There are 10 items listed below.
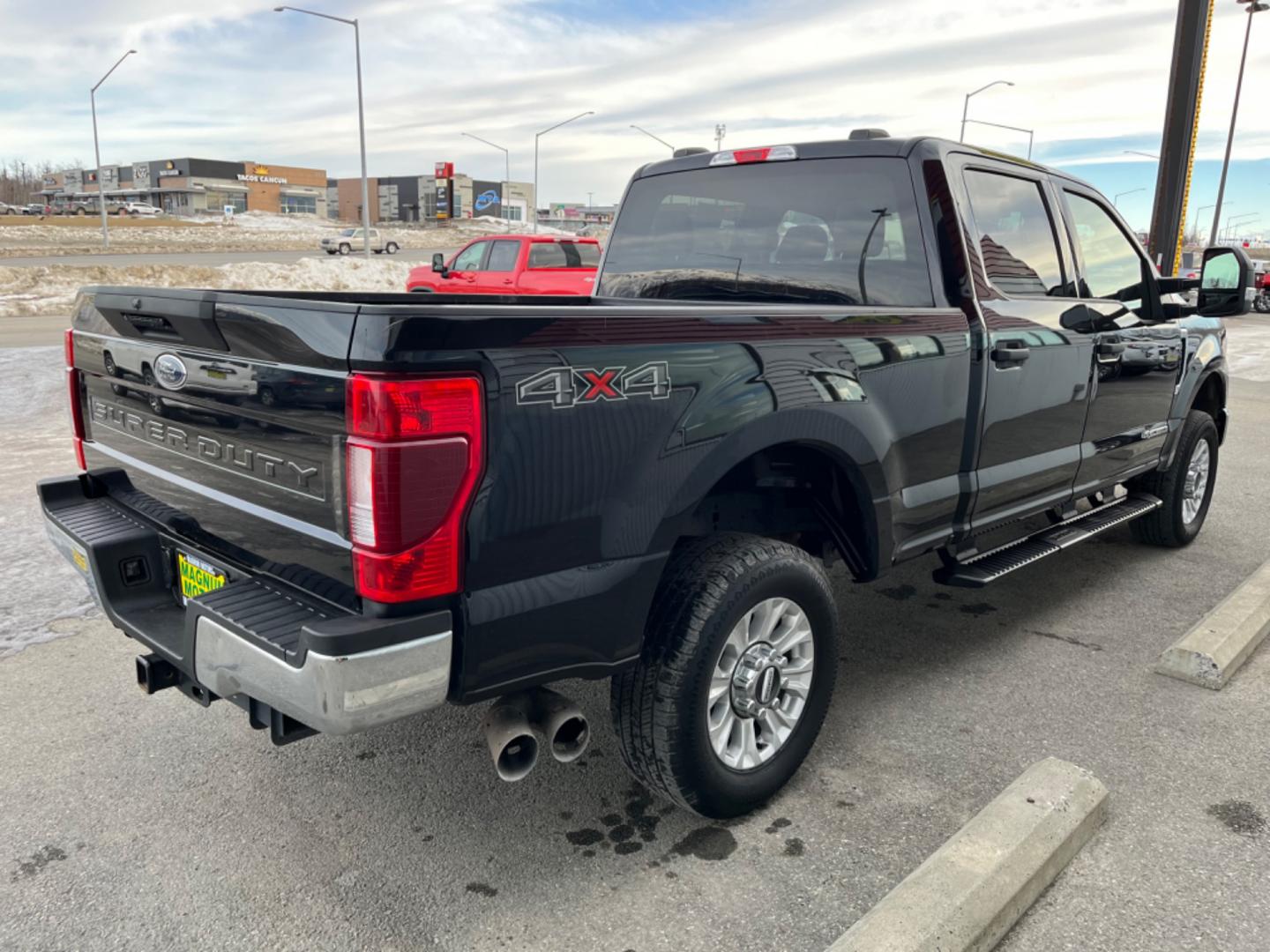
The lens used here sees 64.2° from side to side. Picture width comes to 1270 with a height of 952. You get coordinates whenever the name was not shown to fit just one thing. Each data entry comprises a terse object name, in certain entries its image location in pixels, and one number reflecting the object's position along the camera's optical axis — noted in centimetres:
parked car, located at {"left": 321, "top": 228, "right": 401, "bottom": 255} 4675
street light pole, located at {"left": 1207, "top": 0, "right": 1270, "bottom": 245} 3255
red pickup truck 1741
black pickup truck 213
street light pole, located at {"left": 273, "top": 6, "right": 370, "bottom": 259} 3189
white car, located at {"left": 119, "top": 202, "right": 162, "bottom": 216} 8469
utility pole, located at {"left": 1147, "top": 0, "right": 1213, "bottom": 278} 1270
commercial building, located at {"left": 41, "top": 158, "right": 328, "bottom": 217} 11181
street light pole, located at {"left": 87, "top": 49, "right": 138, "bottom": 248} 3772
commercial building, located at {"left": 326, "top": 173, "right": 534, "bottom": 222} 10625
